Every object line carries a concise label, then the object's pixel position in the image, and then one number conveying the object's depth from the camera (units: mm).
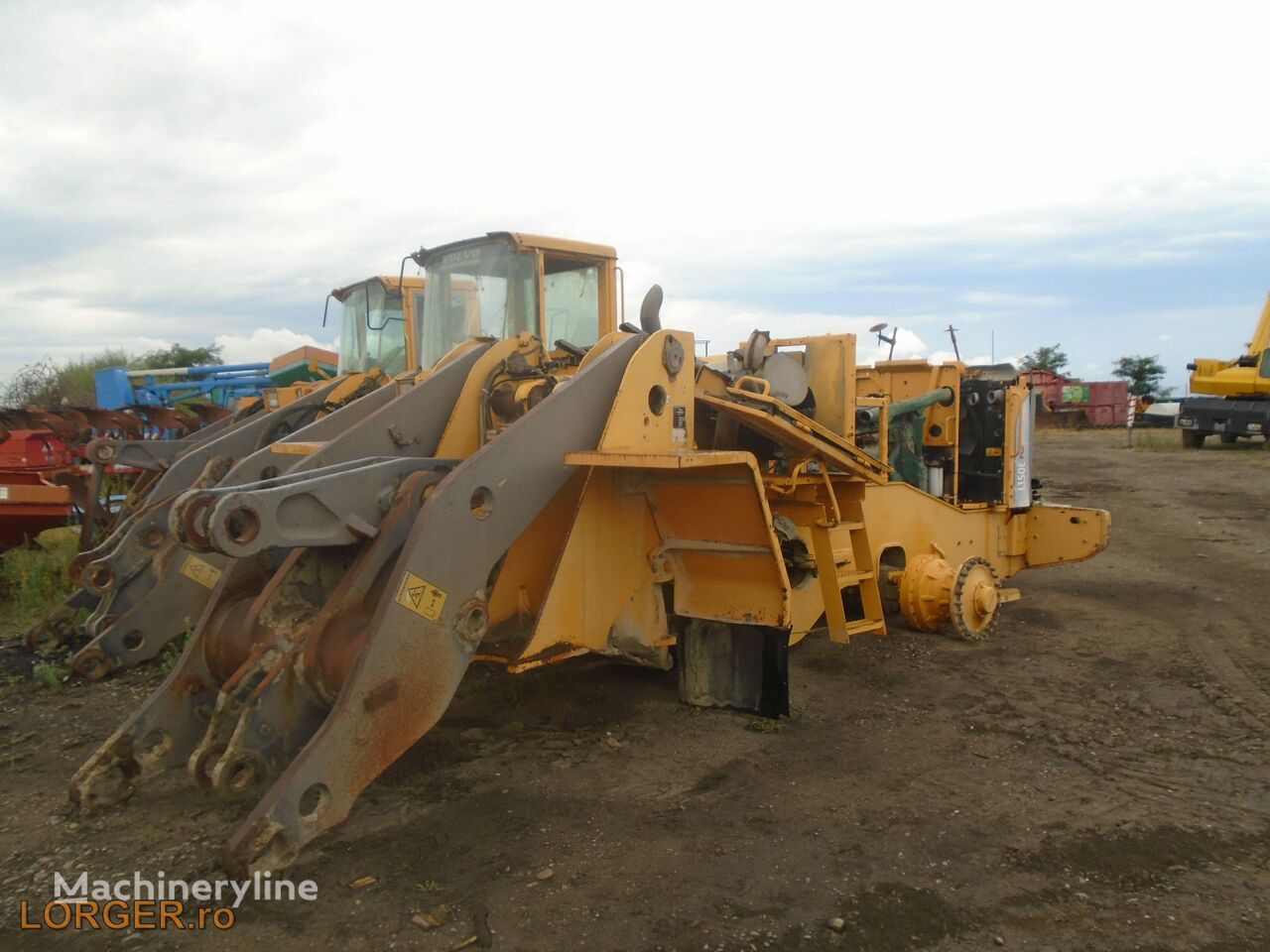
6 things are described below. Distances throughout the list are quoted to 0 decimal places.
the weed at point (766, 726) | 4852
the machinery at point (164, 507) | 5742
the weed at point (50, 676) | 5551
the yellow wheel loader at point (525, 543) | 3350
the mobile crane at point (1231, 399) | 18375
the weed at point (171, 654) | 5910
